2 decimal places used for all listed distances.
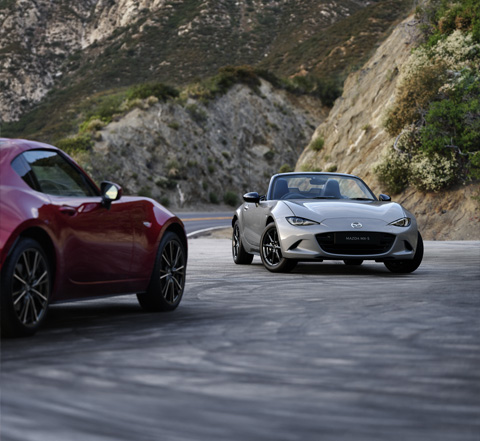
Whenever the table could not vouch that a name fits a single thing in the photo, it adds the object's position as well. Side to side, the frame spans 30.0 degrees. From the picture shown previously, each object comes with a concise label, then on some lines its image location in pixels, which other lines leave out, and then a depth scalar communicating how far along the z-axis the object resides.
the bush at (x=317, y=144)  43.44
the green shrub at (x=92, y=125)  61.22
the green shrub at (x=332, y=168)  38.91
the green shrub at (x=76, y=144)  57.03
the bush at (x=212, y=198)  62.75
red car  6.34
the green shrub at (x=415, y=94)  29.94
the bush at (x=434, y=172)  27.50
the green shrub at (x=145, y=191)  56.98
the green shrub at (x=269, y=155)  69.62
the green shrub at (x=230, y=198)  63.66
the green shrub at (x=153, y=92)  66.81
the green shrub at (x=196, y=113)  66.88
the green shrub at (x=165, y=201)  57.75
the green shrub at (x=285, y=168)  60.22
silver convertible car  12.24
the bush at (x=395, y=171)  29.48
